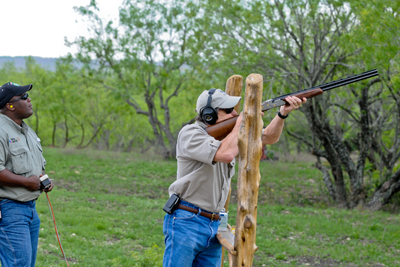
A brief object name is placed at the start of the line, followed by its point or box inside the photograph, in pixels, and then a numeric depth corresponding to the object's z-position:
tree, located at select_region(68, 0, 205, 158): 21.84
